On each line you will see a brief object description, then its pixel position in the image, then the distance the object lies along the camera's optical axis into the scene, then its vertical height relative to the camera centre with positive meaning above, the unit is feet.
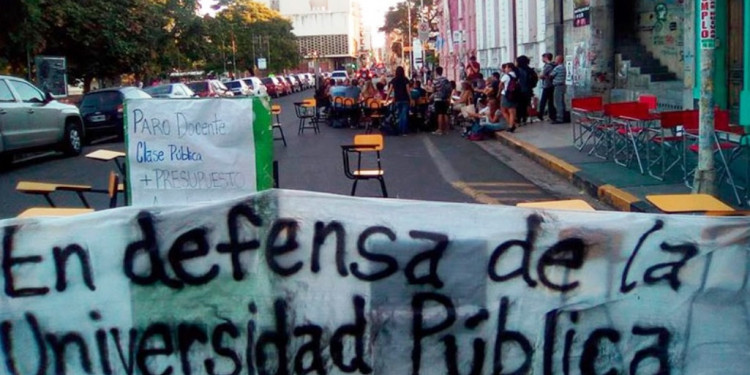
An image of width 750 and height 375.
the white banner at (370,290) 14.61 -3.35
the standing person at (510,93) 70.28 -1.78
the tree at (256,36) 232.32 +12.40
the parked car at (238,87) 148.46 -0.79
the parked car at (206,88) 118.48 -0.58
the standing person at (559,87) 71.72 -1.49
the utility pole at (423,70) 157.25 +0.67
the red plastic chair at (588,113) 50.92 -2.60
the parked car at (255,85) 157.52 -0.66
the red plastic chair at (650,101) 47.03 -1.82
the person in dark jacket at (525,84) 74.02 -1.17
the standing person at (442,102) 75.97 -2.34
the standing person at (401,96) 73.10 -1.67
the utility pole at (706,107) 30.71 -1.52
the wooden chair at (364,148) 33.22 -2.57
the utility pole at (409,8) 263.39 +19.94
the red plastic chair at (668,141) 38.40 -3.39
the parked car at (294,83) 237.88 -0.90
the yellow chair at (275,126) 64.23 -3.78
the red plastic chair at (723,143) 33.80 -3.14
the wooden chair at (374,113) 78.48 -3.10
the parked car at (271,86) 196.45 -1.30
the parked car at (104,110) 80.48 -1.95
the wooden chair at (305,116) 79.87 -3.18
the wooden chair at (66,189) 24.86 -2.66
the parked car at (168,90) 90.38 -0.52
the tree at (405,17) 271.67 +18.48
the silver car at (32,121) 55.83 -1.99
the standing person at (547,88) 73.61 -1.56
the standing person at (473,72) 86.30 -0.04
